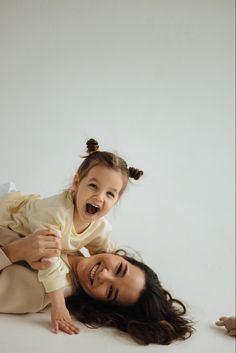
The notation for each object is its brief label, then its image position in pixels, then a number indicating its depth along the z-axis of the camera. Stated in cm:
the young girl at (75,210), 141
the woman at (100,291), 143
